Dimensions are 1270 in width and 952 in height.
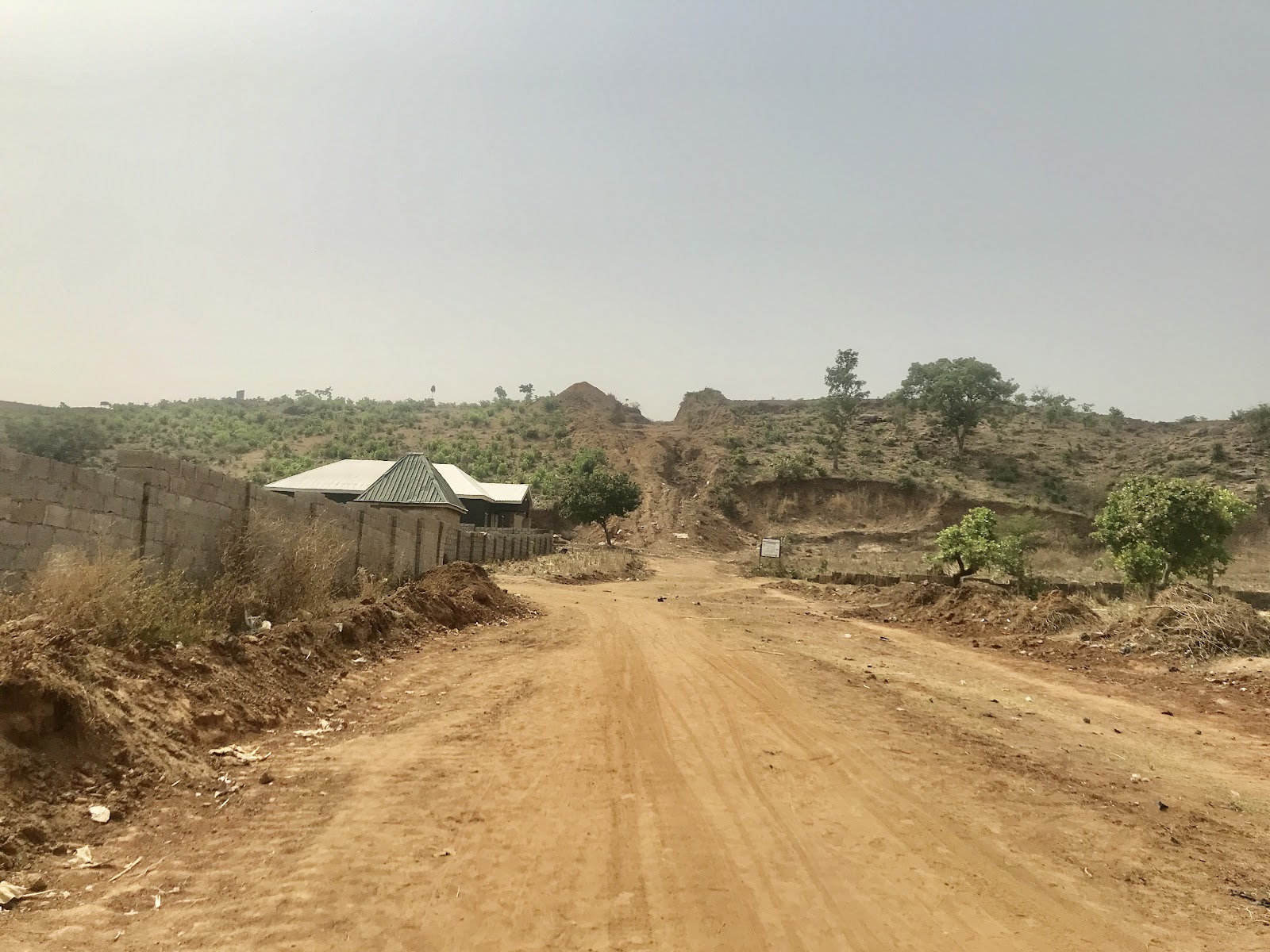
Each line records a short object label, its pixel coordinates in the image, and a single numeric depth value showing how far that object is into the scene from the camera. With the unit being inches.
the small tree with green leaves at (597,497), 1829.5
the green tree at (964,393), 2501.2
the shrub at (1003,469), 2357.3
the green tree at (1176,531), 701.9
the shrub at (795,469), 2357.3
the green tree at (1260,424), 2365.9
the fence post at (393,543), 724.7
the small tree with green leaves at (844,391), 2652.6
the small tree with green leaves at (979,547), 853.2
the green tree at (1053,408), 2861.7
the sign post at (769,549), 1583.4
